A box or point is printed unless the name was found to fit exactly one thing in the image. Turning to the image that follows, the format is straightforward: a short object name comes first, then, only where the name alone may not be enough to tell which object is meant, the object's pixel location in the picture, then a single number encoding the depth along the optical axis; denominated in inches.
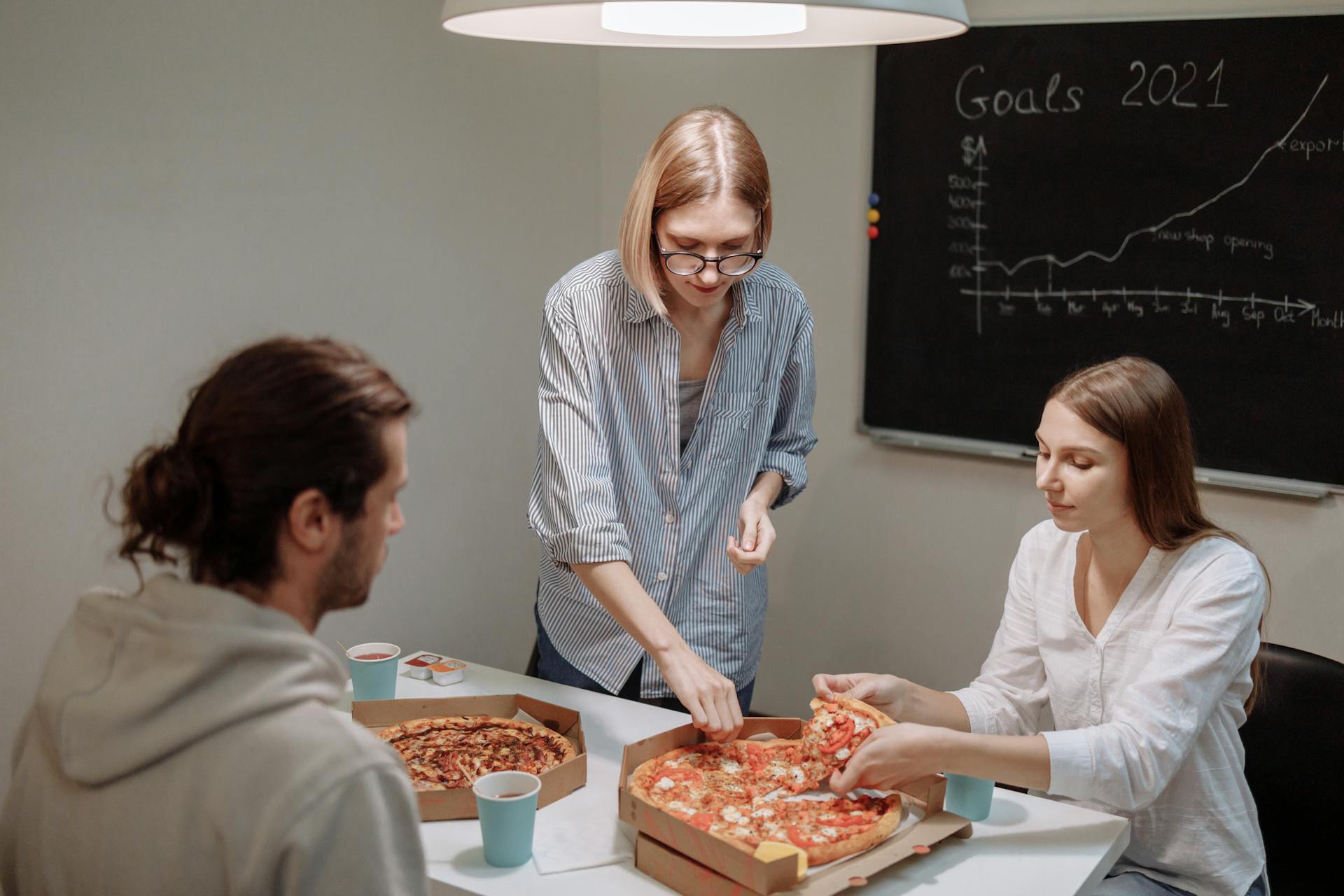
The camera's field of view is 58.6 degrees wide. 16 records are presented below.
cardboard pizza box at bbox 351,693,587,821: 64.7
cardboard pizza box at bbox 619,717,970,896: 52.6
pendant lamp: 55.5
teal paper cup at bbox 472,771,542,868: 56.1
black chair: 72.2
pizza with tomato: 57.6
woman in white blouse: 63.0
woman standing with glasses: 72.7
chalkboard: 106.7
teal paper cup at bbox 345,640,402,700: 75.9
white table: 56.3
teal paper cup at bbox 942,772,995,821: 62.7
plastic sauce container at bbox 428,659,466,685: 81.4
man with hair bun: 38.7
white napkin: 57.9
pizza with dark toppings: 64.3
